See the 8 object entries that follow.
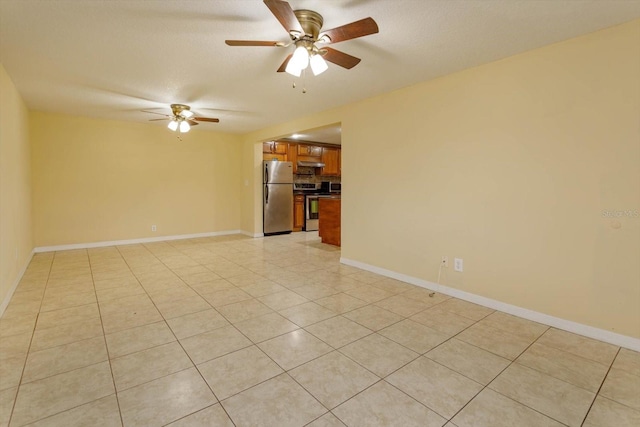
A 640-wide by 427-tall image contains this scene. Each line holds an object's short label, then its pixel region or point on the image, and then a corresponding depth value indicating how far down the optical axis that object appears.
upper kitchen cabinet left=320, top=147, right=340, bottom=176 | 7.82
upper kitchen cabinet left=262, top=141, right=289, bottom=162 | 6.80
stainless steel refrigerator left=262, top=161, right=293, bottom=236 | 6.58
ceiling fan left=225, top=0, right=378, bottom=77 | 1.77
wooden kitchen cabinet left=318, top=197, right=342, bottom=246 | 5.56
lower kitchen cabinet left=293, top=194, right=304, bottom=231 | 7.20
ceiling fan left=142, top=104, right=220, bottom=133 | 4.16
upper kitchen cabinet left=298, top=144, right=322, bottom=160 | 7.36
